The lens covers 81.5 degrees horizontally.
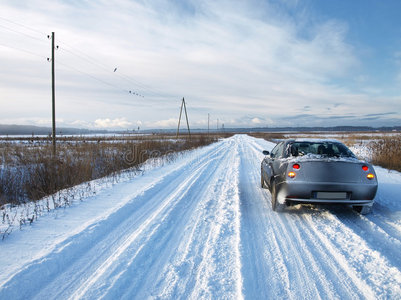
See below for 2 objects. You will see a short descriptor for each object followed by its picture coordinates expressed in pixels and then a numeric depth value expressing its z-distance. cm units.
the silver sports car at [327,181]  450
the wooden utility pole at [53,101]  1416
